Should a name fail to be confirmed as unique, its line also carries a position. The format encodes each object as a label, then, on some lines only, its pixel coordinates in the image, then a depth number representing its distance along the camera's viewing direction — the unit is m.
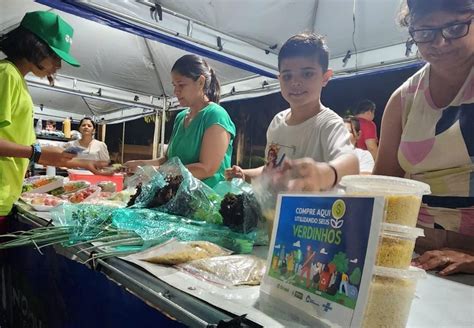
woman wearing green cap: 1.41
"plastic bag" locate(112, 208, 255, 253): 0.89
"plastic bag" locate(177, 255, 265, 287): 0.67
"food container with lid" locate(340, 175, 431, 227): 0.50
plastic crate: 2.65
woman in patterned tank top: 0.79
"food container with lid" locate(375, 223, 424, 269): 0.48
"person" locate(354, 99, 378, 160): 2.72
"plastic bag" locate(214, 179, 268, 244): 0.94
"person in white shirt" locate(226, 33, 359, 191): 1.11
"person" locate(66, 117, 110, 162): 4.25
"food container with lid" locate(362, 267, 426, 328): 0.47
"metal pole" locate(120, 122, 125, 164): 7.10
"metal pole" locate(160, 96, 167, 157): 4.62
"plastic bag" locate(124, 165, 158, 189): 1.34
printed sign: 0.46
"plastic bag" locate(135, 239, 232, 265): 0.75
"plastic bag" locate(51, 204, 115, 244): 0.96
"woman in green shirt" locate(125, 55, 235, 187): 1.53
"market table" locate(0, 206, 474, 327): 0.55
